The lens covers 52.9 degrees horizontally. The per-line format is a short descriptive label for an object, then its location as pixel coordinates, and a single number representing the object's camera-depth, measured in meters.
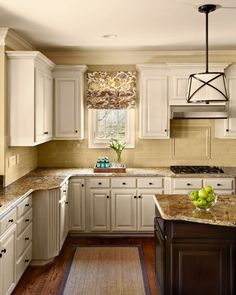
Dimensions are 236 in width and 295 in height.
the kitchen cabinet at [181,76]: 3.32
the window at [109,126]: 3.64
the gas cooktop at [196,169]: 3.26
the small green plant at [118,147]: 3.52
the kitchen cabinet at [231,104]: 3.34
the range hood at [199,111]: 3.29
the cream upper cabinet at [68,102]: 3.42
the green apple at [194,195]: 1.90
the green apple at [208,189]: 1.88
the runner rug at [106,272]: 2.28
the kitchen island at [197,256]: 1.80
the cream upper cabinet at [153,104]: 3.39
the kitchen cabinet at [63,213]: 2.82
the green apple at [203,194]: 1.86
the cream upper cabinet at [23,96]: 2.70
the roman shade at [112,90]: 3.53
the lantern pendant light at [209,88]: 1.96
